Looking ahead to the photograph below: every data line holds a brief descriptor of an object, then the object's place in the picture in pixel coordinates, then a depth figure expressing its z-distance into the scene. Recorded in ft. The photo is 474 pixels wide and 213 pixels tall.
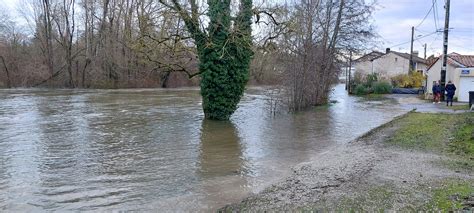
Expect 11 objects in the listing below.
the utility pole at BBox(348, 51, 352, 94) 108.55
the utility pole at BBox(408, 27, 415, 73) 159.18
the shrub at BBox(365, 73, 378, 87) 131.75
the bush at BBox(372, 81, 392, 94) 127.54
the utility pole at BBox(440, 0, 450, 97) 79.93
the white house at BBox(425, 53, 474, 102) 82.33
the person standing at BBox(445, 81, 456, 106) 75.56
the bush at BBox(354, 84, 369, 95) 128.36
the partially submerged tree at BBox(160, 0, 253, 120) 55.06
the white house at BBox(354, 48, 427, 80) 188.14
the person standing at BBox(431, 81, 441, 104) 84.23
